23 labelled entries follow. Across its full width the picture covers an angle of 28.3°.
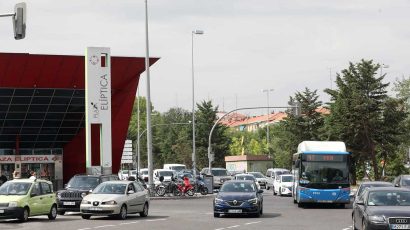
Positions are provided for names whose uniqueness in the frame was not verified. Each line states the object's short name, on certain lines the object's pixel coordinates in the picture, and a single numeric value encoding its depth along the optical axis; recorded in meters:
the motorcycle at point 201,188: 52.19
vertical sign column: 48.75
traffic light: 18.84
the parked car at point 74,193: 30.70
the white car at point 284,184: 51.19
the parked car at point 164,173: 61.99
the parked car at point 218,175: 62.19
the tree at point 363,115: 67.81
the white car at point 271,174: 63.41
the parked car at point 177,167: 74.59
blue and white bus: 35.31
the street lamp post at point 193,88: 58.03
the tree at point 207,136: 104.12
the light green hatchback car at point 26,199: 25.86
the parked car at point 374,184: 26.07
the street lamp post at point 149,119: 44.53
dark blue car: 28.53
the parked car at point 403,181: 35.20
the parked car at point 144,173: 69.05
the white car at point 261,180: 66.19
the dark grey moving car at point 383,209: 18.52
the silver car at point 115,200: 27.31
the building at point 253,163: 92.81
